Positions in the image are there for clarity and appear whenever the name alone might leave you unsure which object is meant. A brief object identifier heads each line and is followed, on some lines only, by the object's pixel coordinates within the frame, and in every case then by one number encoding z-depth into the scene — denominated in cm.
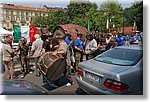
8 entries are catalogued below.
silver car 169
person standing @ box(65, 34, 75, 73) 321
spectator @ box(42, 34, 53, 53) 331
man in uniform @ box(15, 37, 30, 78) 341
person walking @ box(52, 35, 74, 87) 255
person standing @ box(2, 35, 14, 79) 269
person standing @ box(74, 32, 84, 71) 352
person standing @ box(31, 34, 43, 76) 322
